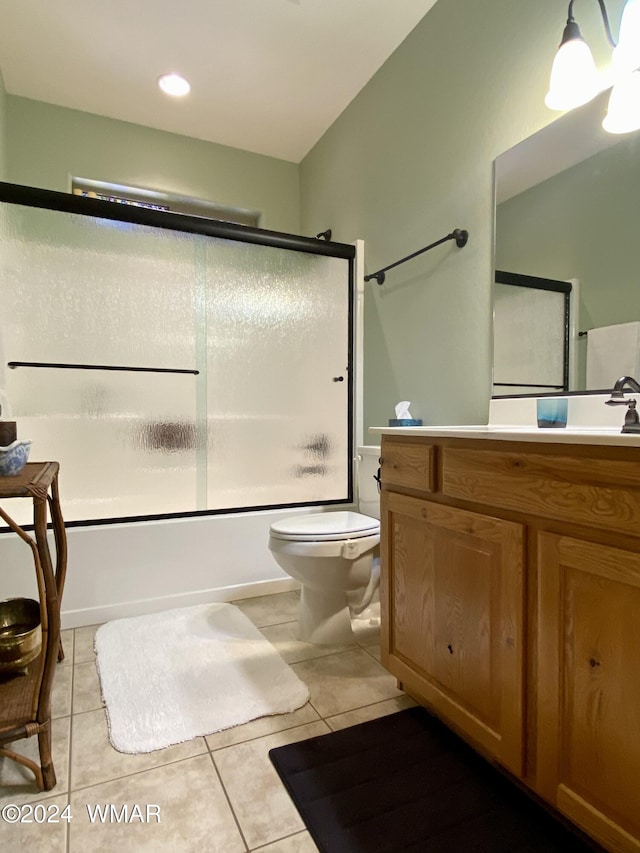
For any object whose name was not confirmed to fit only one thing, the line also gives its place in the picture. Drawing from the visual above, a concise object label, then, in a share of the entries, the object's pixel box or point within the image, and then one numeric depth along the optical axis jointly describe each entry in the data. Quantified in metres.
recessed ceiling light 2.37
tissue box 1.95
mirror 1.30
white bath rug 1.32
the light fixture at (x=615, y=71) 1.21
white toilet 1.62
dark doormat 0.95
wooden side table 1.03
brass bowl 1.24
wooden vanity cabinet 0.79
